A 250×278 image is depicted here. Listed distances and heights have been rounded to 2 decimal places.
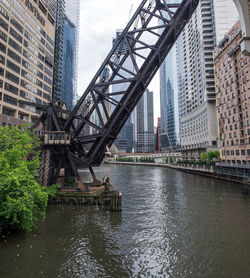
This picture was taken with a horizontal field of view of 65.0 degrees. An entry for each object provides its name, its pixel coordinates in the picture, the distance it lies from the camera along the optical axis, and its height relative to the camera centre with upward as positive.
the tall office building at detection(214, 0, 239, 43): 74.94 +55.14
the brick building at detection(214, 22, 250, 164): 39.56 +13.60
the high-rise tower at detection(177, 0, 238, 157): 75.38 +35.47
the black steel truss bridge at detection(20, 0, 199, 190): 18.73 +5.66
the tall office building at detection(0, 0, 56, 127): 41.44 +25.61
